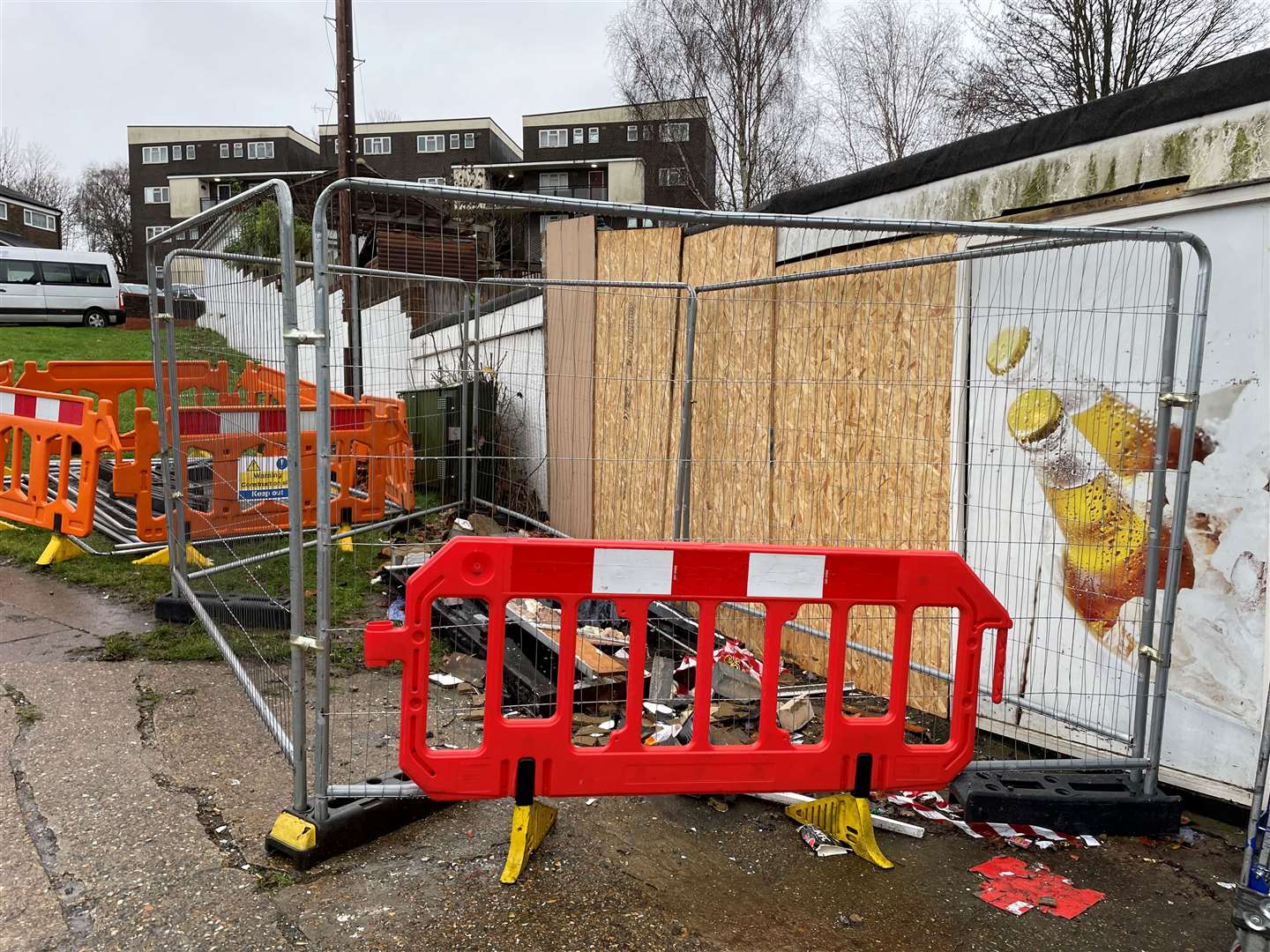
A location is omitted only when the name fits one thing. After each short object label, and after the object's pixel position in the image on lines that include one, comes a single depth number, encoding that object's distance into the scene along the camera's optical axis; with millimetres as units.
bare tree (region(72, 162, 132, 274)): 56594
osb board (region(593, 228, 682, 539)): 6660
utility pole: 13688
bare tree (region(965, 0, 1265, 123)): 19703
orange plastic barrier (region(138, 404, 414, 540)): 5699
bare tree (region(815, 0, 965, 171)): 29594
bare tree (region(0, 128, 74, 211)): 57906
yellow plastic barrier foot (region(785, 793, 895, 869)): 3441
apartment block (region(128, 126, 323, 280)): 54844
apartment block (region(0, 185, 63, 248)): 47312
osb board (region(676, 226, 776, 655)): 5789
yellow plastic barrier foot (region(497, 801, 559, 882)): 3188
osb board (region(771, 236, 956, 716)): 4820
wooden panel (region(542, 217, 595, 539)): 7672
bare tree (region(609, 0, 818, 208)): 29094
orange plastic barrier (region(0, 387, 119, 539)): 6734
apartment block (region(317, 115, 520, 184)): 55938
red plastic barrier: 3045
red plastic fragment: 3205
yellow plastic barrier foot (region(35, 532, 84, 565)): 7164
